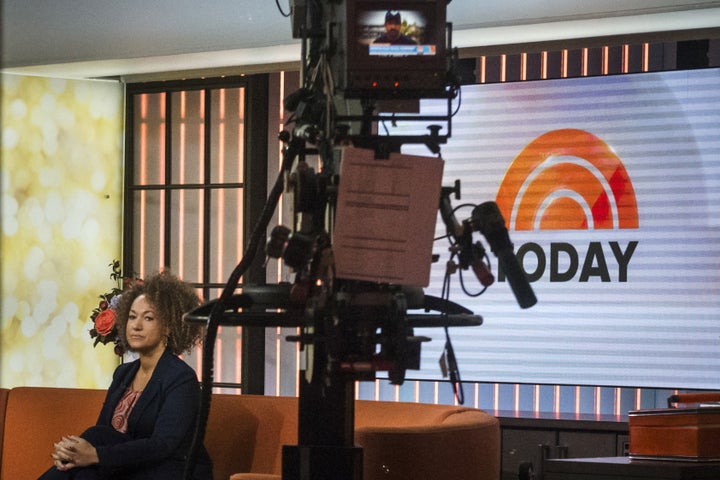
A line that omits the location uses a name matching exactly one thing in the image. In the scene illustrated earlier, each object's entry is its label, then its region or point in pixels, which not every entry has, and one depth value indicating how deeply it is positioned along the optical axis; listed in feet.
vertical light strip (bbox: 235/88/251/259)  37.58
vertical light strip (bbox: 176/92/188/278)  38.47
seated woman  23.65
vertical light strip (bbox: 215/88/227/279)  37.86
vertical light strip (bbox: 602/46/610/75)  34.45
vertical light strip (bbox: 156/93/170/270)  38.60
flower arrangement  29.37
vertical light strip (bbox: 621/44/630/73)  34.17
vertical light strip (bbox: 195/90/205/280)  38.11
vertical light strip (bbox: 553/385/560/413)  34.63
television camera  10.50
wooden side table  14.75
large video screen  30.78
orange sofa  19.97
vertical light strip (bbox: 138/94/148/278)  38.83
